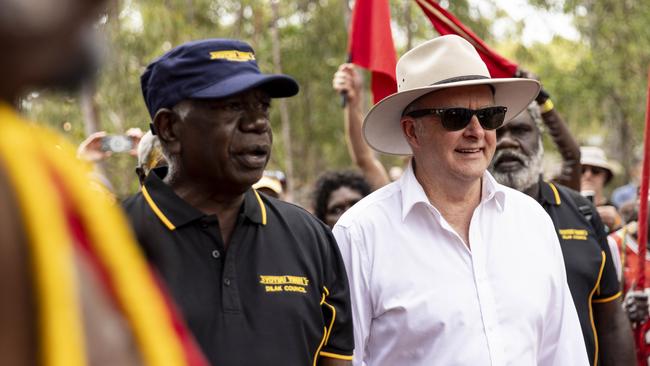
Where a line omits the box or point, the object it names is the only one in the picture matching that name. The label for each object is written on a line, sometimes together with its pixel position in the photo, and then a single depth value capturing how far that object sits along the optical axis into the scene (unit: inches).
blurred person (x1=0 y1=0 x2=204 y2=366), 43.8
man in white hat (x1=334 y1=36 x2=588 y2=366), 145.9
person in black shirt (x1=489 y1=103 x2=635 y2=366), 177.2
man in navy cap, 120.3
